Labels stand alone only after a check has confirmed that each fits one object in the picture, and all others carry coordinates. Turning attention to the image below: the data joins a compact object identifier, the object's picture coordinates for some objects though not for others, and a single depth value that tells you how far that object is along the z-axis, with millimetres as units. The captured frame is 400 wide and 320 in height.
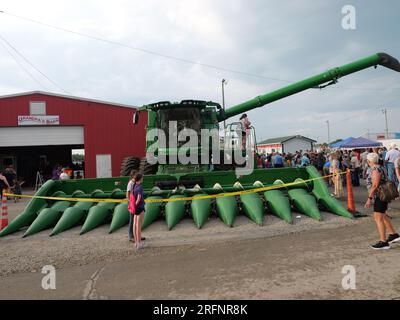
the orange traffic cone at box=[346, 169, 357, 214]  7641
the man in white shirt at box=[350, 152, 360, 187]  14367
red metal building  19797
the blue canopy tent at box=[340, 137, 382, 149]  24516
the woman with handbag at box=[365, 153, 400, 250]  4921
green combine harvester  7094
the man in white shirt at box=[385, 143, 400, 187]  10162
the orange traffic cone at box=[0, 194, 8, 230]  7621
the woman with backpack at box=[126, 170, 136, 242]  6094
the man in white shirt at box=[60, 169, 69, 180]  12540
